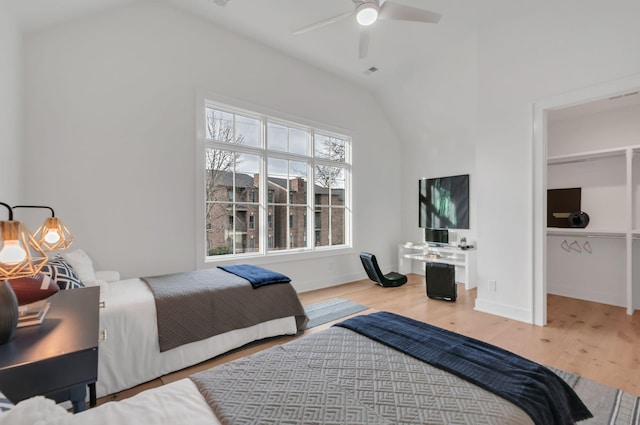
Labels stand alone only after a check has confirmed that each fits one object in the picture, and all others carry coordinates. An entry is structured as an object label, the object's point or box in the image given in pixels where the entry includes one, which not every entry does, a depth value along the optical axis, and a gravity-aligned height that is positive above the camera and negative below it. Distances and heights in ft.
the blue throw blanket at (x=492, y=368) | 3.81 -2.30
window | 13.20 +1.32
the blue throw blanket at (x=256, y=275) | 9.65 -2.21
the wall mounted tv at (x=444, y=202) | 16.94 +0.46
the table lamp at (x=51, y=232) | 6.33 -0.45
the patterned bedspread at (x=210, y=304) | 7.80 -2.76
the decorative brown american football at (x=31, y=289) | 4.22 -1.13
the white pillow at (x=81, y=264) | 8.06 -1.49
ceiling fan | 8.71 +6.01
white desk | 15.75 -2.70
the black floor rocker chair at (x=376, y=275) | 15.79 -3.53
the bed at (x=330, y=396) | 3.22 -2.28
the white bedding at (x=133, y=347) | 6.92 -3.39
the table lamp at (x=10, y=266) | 3.46 -0.74
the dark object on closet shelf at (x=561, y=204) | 13.94 +0.27
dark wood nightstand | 3.03 -1.59
